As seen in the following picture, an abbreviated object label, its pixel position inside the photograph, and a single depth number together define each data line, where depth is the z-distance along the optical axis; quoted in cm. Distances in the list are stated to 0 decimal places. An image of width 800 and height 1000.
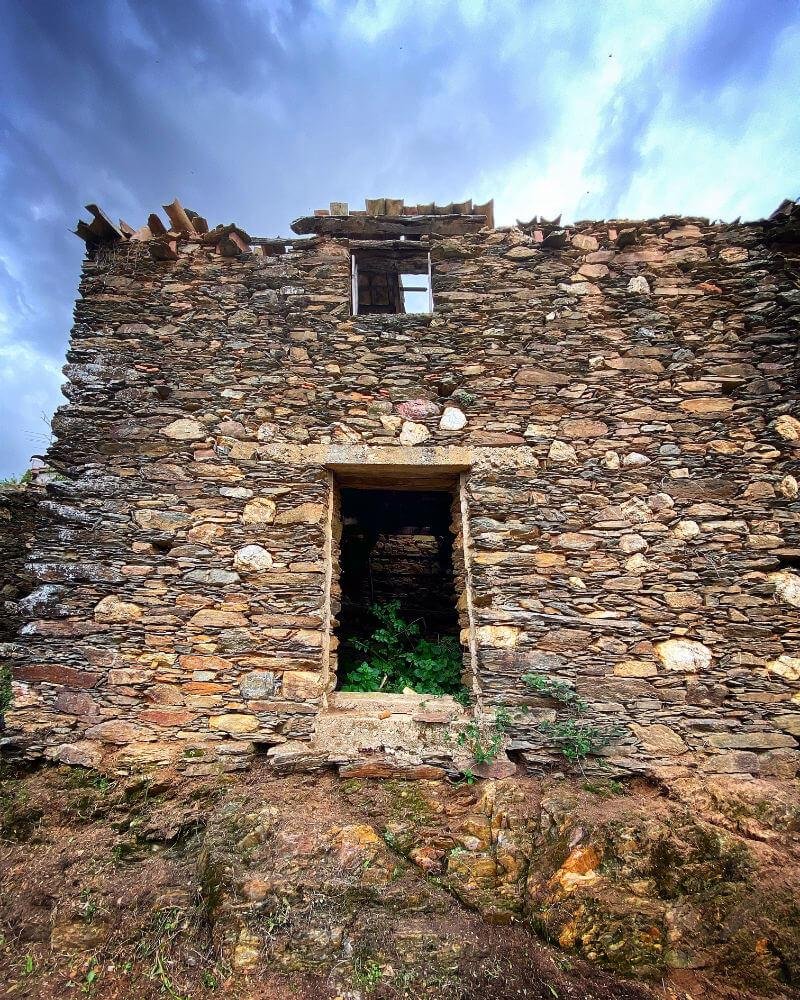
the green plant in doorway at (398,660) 396
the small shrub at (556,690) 338
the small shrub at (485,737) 326
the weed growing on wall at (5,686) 342
